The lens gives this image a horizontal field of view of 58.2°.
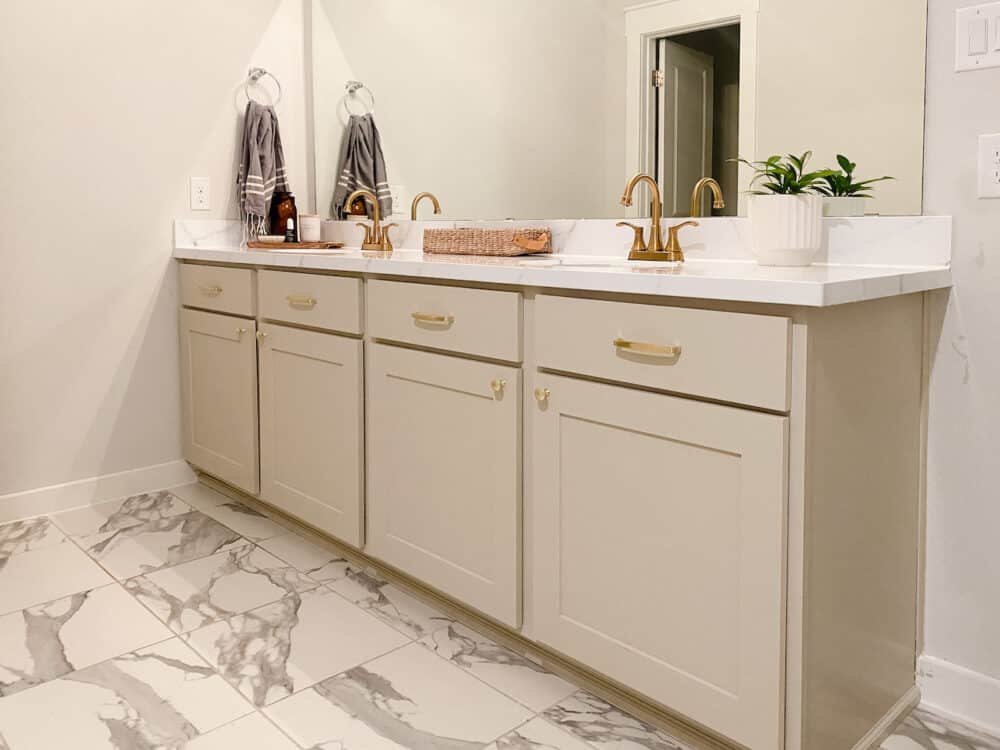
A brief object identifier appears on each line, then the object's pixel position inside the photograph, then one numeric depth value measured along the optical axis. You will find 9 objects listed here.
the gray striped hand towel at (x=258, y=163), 3.15
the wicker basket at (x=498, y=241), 2.41
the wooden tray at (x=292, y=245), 3.09
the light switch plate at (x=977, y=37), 1.60
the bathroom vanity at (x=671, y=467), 1.42
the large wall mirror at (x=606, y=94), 1.77
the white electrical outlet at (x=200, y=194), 3.15
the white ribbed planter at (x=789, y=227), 1.78
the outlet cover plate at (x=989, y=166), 1.61
